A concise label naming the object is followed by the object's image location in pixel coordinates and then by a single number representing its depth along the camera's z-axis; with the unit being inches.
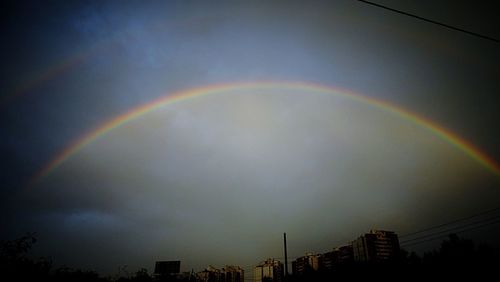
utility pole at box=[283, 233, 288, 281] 1245.4
